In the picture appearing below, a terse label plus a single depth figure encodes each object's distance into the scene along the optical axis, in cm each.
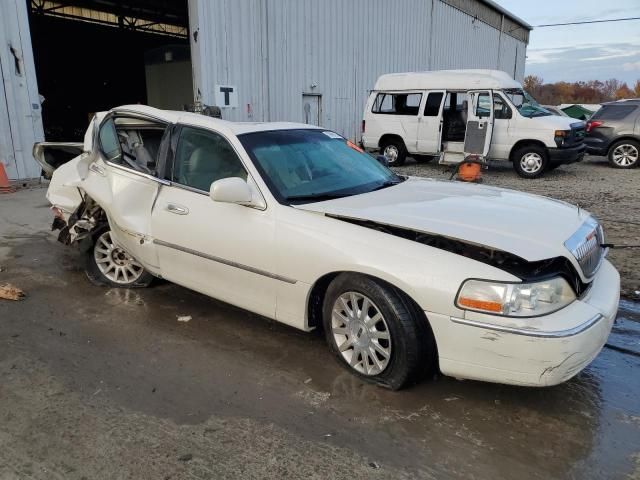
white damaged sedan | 265
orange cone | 961
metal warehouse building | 1059
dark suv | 1298
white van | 1166
